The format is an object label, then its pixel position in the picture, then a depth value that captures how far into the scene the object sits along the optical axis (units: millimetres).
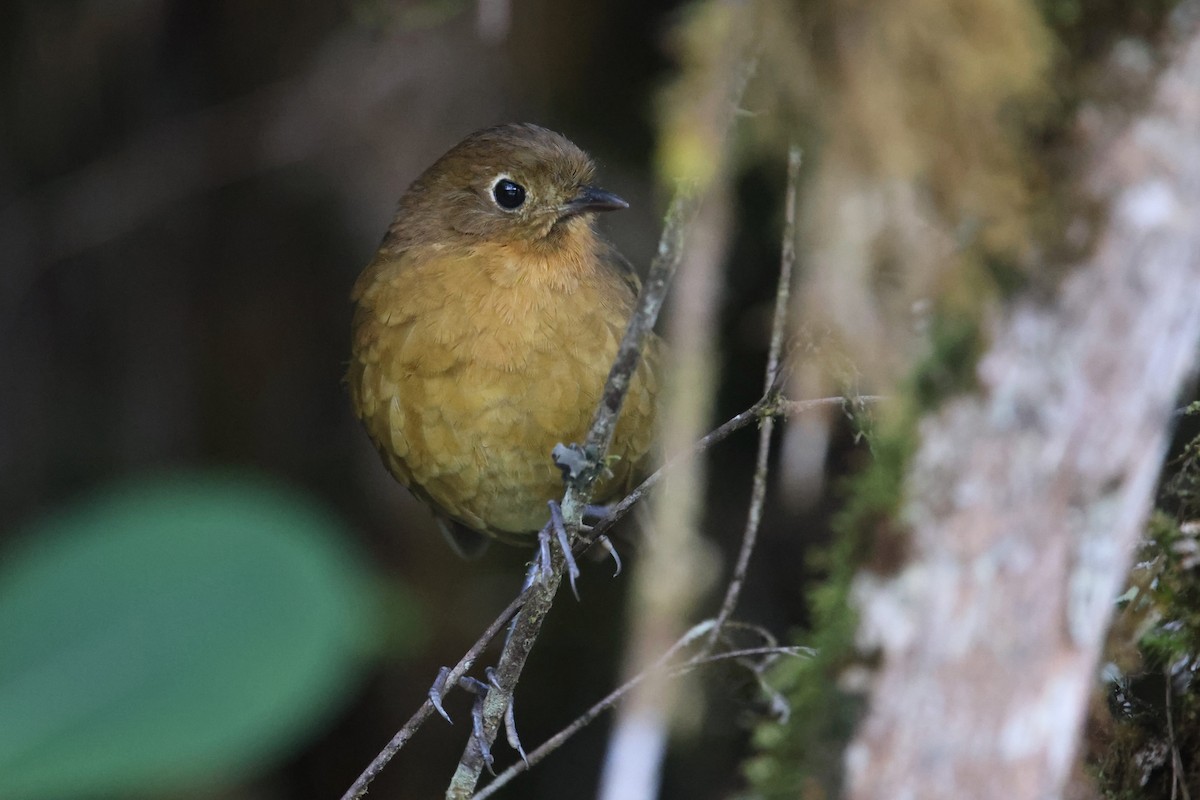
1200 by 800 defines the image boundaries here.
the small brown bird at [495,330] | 6070
